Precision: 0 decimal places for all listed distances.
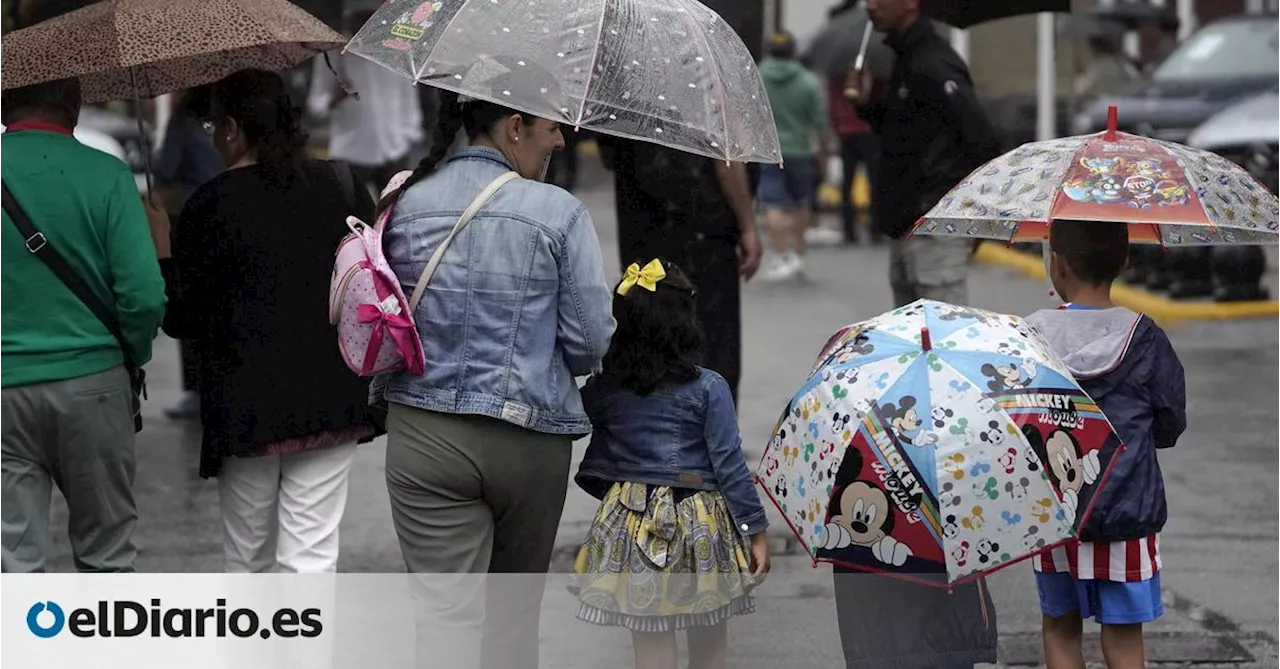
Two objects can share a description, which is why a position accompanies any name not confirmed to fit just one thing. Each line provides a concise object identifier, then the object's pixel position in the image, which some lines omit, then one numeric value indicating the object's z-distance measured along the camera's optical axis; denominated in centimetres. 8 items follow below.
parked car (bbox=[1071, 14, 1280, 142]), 3102
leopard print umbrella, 1011
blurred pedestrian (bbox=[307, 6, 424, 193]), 2381
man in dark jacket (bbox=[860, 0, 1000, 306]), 1500
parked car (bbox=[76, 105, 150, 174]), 3893
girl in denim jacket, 953
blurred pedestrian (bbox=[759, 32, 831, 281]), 2960
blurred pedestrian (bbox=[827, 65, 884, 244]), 3210
